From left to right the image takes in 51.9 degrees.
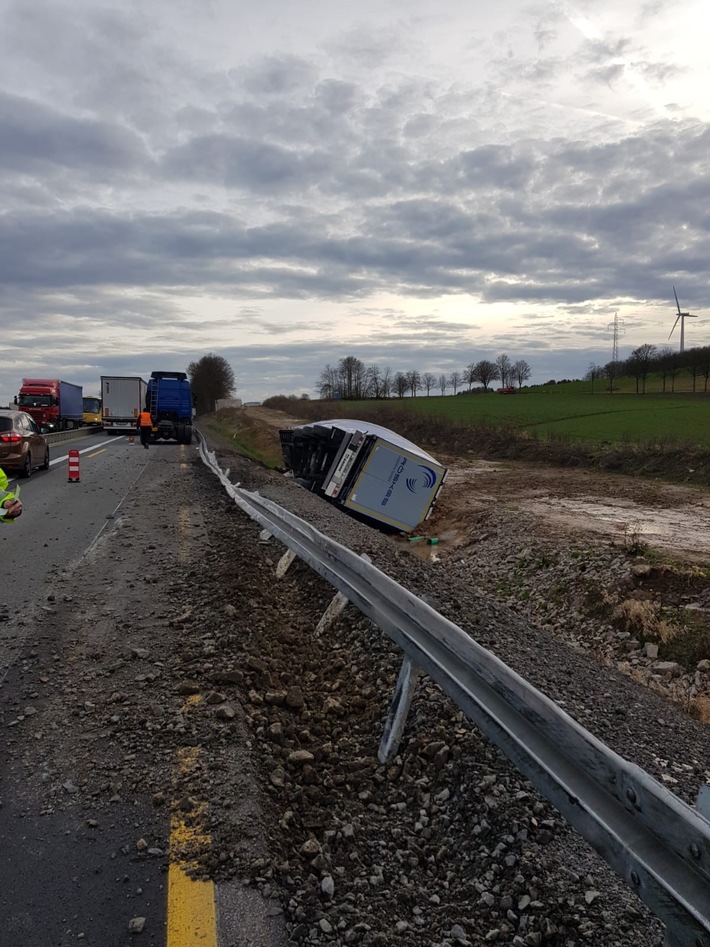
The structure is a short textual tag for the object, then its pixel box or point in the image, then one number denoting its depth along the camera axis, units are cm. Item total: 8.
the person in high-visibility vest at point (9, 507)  709
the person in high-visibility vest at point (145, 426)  3183
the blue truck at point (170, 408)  3600
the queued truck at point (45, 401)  4506
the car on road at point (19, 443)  1744
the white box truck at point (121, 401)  4331
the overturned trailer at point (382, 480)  1466
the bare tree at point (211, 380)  13050
